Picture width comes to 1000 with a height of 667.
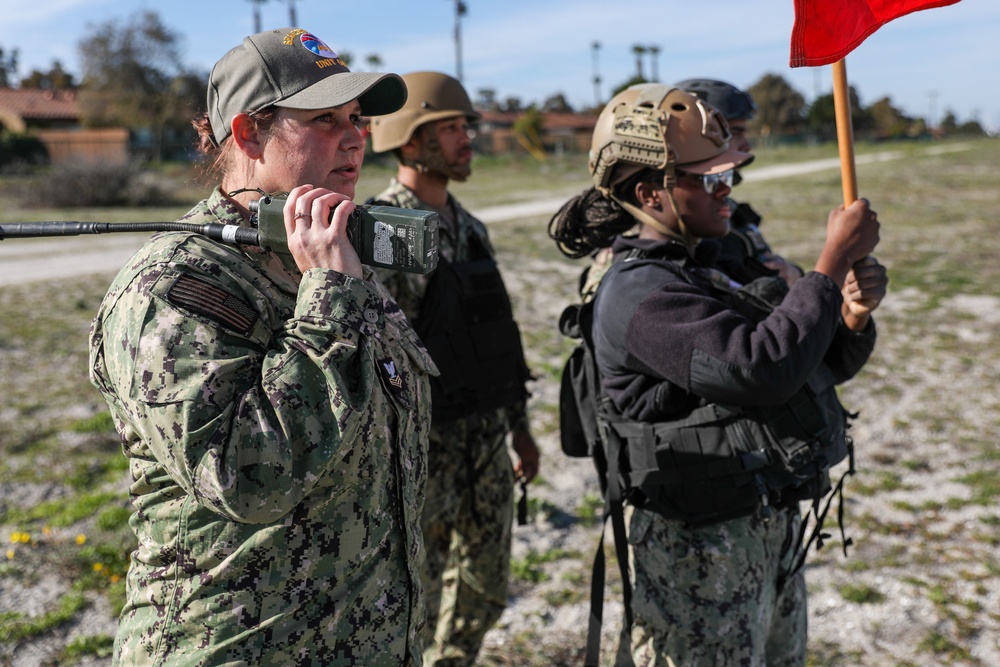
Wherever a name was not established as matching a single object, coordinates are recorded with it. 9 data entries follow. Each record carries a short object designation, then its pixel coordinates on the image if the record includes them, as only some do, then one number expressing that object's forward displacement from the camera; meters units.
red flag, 2.25
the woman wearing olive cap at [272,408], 1.52
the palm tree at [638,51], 62.44
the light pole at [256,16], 40.03
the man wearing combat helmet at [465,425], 3.33
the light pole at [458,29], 43.12
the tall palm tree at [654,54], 64.32
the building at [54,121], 32.56
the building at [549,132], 41.97
